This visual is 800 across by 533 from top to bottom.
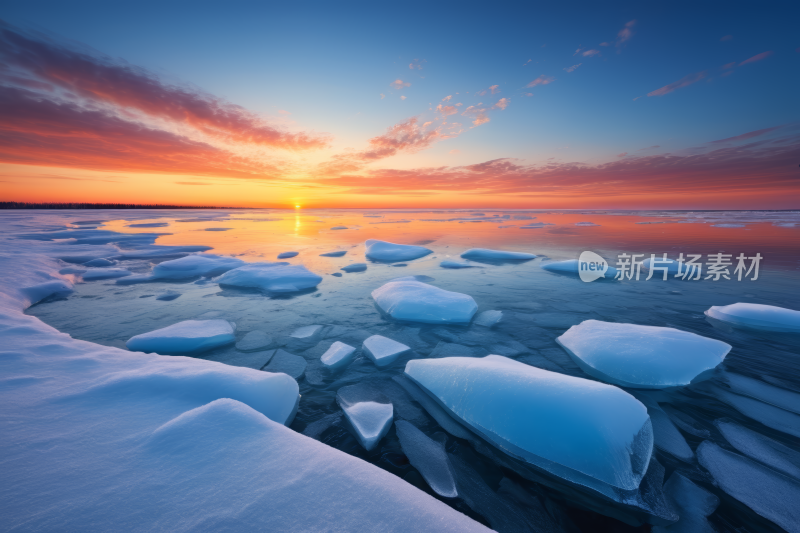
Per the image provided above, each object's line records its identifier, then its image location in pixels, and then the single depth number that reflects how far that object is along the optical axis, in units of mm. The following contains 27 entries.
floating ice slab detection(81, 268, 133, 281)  6102
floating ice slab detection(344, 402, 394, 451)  2043
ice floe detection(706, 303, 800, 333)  3816
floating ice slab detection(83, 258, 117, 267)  7406
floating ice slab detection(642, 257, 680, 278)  6907
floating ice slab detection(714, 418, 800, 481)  1874
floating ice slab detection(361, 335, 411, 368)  3131
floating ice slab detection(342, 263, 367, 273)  7577
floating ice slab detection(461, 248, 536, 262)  9039
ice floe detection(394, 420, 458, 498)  1742
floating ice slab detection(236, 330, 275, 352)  3396
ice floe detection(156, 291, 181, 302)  5000
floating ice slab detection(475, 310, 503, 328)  4255
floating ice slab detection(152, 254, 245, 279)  6625
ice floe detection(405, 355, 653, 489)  1778
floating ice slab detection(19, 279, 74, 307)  4574
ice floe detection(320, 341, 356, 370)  3057
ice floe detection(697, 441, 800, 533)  1592
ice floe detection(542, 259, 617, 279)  7282
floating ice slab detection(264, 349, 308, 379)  2929
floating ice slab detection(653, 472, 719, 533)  1519
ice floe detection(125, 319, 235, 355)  3111
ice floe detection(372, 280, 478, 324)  4250
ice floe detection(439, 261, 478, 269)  7934
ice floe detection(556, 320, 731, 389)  2740
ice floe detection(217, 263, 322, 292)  5855
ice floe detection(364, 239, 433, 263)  9156
